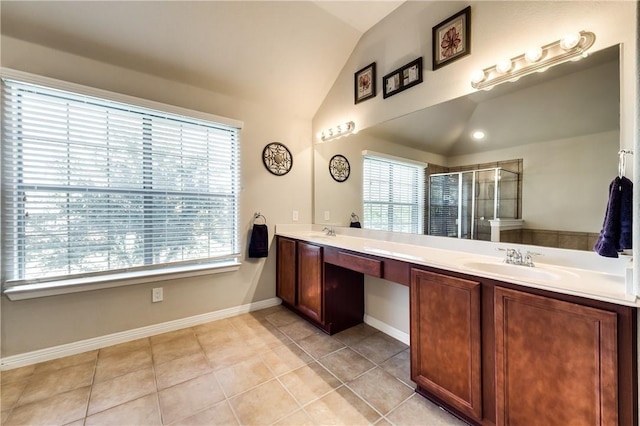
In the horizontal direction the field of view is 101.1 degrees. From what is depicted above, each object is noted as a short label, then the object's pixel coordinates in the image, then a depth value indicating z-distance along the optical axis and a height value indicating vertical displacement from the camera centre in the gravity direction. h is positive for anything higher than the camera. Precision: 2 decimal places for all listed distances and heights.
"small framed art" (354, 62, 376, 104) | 2.49 +1.27
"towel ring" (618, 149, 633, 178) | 1.22 +0.24
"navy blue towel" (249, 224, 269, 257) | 2.87 -0.32
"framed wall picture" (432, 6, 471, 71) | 1.77 +1.22
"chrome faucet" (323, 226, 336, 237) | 2.93 -0.22
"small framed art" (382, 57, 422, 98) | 2.08 +1.12
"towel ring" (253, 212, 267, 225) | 2.93 -0.04
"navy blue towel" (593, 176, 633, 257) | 1.12 -0.03
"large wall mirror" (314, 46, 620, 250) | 1.33 +0.41
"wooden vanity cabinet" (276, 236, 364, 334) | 2.41 -0.74
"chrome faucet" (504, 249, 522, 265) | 1.52 -0.26
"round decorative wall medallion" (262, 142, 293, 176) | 2.98 +0.63
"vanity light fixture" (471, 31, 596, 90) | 1.33 +0.85
